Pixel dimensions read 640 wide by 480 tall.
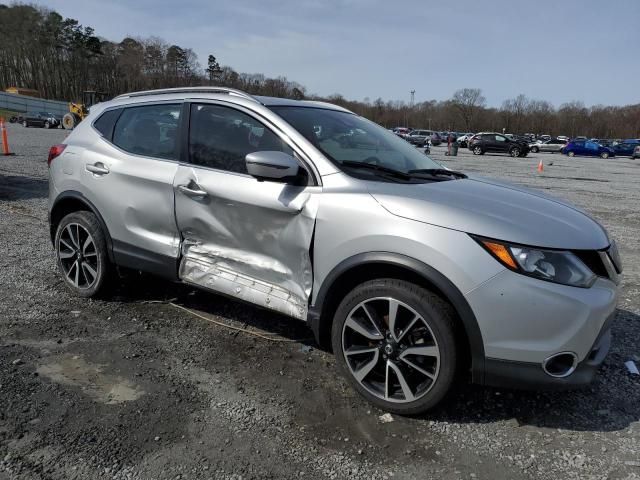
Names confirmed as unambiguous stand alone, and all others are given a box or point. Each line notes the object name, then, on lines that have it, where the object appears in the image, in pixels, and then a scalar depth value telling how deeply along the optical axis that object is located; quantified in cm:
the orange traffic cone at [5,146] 1666
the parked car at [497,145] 3691
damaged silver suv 254
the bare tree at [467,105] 10694
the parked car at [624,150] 4681
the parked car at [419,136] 4793
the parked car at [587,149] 4416
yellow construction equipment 3975
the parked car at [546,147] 4943
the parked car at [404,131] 6308
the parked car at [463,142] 4747
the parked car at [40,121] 4965
